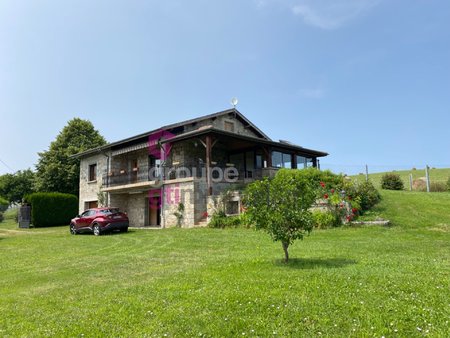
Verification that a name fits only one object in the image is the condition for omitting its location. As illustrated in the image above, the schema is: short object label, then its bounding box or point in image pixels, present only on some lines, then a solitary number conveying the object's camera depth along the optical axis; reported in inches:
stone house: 701.9
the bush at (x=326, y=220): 497.0
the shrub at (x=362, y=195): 524.3
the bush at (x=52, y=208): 1029.2
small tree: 252.8
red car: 650.2
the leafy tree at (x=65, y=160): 1358.3
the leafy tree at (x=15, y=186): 1817.2
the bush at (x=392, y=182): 877.8
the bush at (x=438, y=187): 824.6
